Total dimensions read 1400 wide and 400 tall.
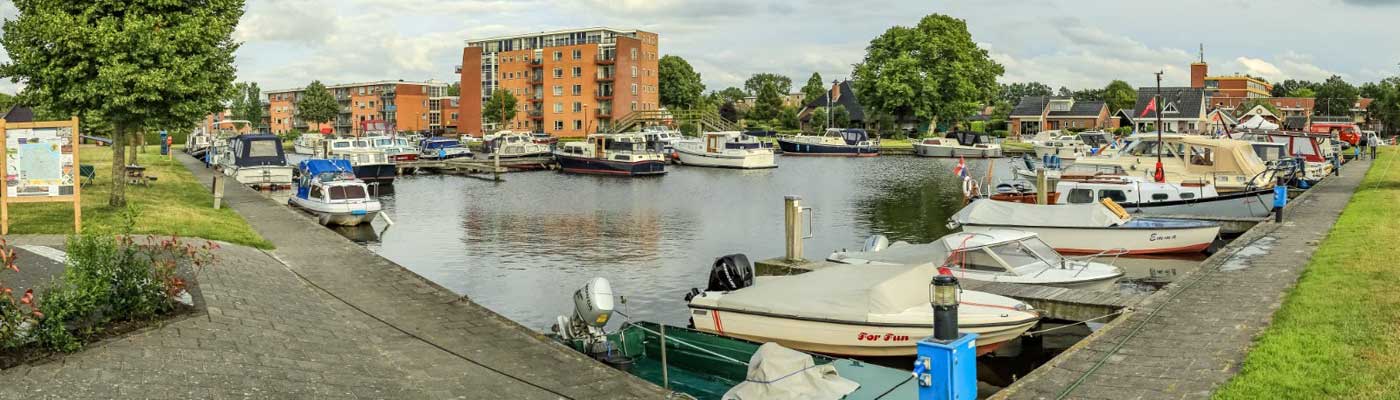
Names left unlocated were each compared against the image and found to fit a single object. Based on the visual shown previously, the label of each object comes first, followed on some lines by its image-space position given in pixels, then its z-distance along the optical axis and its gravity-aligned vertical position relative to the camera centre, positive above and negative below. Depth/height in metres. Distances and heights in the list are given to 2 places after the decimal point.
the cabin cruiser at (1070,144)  86.38 +0.99
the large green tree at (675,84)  147.62 +10.04
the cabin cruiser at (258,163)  53.78 -0.49
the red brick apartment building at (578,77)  121.94 +9.36
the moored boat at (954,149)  100.00 +0.59
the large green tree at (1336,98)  166.50 +9.46
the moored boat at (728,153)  81.25 +0.14
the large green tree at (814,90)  166.62 +10.46
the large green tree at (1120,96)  158.12 +9.20
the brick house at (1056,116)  134.12 +5.09
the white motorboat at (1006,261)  21.34 -2.25
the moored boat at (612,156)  70.88 -0.12
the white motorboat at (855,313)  16.62 -2.59
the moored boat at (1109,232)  28.98 -2.15
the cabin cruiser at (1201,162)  39.41 -0.28
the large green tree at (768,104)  148.38 +7.26
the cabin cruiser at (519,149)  84.17 +0.44
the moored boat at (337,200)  38.09 -1.73
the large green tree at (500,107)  131.00 +6.12
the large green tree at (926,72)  111.81 +9.05
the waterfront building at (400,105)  175.50 +8.55
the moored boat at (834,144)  100.25 +1.05
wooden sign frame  22.88 -0.78
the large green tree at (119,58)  27.25 +2.59
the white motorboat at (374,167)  60.88 -0.76
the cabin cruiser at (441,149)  90.69 +0.46
